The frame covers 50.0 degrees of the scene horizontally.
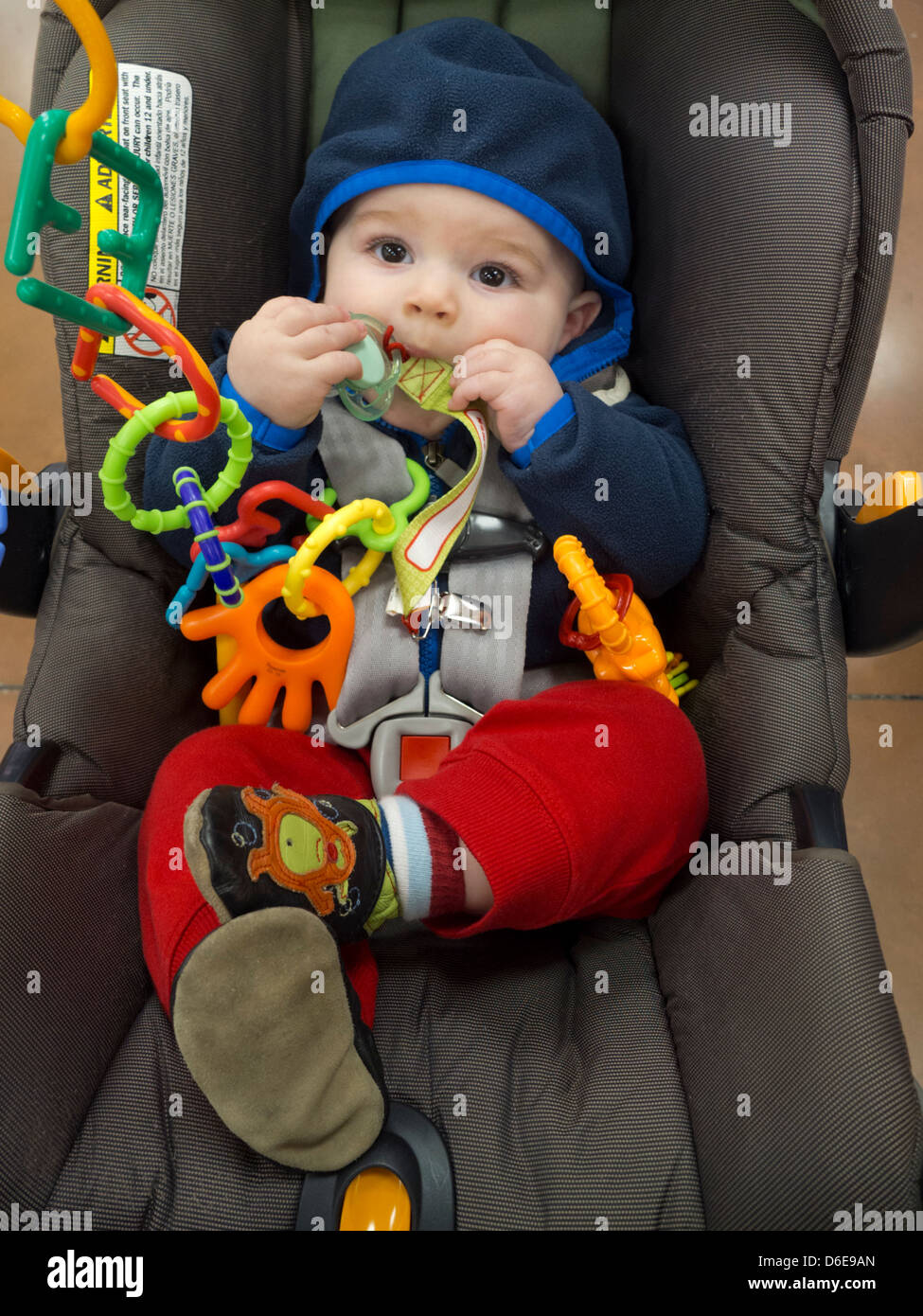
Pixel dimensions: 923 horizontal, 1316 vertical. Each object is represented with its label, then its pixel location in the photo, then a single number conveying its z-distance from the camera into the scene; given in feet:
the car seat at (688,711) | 2.06
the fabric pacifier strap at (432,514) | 2.60
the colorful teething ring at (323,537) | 2.27
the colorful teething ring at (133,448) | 1.93
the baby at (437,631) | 2.00
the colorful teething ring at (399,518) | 2.60
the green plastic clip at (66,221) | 1.58
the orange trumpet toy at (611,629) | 2.48
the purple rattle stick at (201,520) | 2.16
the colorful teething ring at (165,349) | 1.80
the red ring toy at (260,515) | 2.30
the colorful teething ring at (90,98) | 1.53
